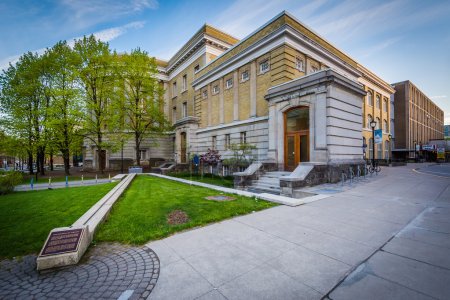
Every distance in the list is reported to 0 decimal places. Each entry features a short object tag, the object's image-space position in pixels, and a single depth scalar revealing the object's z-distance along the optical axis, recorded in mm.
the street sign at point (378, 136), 18267
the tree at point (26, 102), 22938
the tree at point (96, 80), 24328
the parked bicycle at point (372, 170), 17861
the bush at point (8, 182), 13336
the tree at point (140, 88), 26328
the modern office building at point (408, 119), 49562
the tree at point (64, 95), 22250
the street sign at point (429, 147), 51884
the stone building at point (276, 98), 13758
